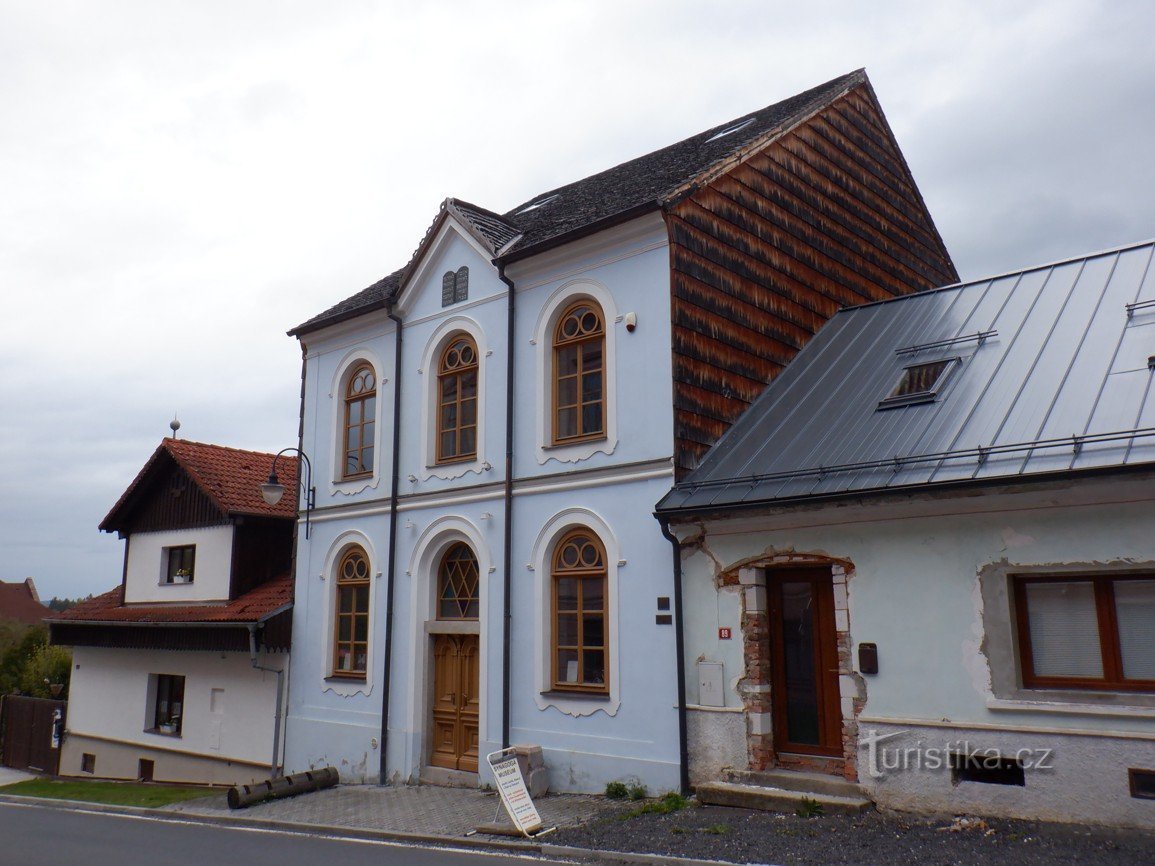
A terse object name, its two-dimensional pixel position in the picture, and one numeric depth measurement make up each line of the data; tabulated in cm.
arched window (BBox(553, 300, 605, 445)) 1290
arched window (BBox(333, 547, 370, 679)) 1566
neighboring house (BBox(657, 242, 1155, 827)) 861
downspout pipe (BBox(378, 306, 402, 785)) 1455
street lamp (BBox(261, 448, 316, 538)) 1684
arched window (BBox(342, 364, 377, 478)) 1631
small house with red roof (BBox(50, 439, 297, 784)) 1708
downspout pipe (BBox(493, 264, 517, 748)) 1296
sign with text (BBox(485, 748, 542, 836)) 1014
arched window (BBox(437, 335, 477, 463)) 1464
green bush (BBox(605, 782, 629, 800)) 1127
